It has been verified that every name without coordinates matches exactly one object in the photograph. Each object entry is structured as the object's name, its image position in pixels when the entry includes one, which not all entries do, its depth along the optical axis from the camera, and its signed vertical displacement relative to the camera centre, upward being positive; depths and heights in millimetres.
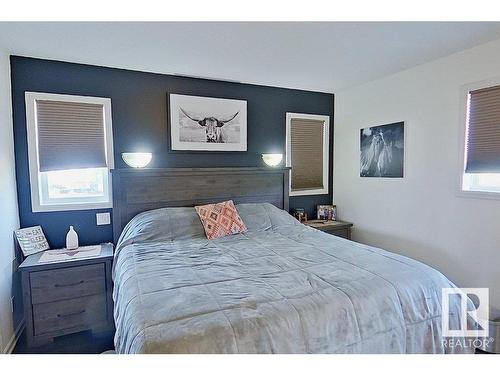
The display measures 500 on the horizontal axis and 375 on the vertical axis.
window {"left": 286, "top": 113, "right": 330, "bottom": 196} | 3832 +232
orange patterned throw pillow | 2714 -485
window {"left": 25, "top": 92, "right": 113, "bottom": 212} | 2684 +184
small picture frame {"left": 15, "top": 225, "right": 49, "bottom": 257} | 2527 -619
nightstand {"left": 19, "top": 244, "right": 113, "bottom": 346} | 2309 -1043
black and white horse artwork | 3158 +209
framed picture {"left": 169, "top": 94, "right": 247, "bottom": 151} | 3178 +525
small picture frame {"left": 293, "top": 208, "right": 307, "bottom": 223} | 3752 -598
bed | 1239 -638
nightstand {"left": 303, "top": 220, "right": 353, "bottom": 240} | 3570 -715
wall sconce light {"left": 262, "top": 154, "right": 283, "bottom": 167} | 3557 +125
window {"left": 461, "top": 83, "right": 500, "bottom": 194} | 2340 +231
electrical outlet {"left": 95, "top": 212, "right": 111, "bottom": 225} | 2912 -481
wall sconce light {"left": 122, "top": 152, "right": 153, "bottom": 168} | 2889 +118
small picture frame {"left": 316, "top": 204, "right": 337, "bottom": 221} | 3951 -588
